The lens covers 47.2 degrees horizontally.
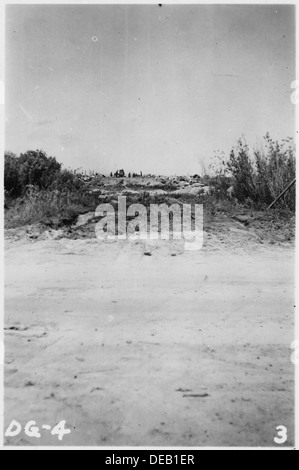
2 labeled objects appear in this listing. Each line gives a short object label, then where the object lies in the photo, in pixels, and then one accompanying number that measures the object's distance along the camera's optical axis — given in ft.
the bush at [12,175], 19.21
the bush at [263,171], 18.77
